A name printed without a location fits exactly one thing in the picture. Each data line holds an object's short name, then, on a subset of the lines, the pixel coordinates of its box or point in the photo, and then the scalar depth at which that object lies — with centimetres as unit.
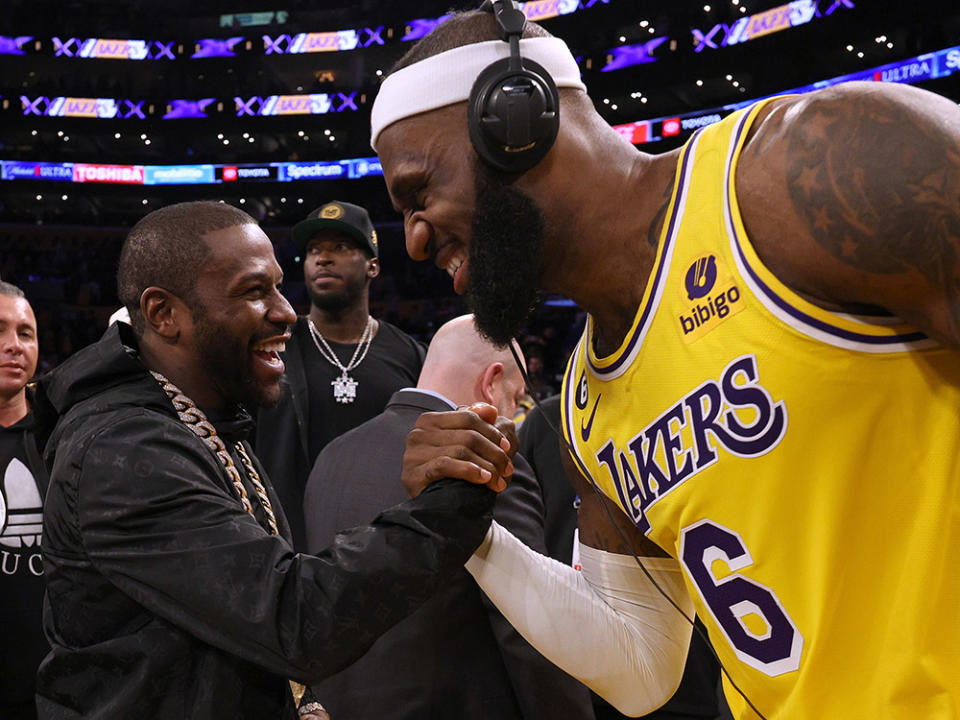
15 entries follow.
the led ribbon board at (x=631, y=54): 2311
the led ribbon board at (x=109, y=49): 2694
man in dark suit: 237
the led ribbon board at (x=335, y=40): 2685
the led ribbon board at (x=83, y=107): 2620
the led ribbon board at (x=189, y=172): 2570
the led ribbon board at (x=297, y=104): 2694
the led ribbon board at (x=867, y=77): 1625
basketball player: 123
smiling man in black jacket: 162
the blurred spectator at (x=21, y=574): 329
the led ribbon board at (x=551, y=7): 2405
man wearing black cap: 405
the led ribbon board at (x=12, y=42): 2683
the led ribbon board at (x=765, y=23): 1905
